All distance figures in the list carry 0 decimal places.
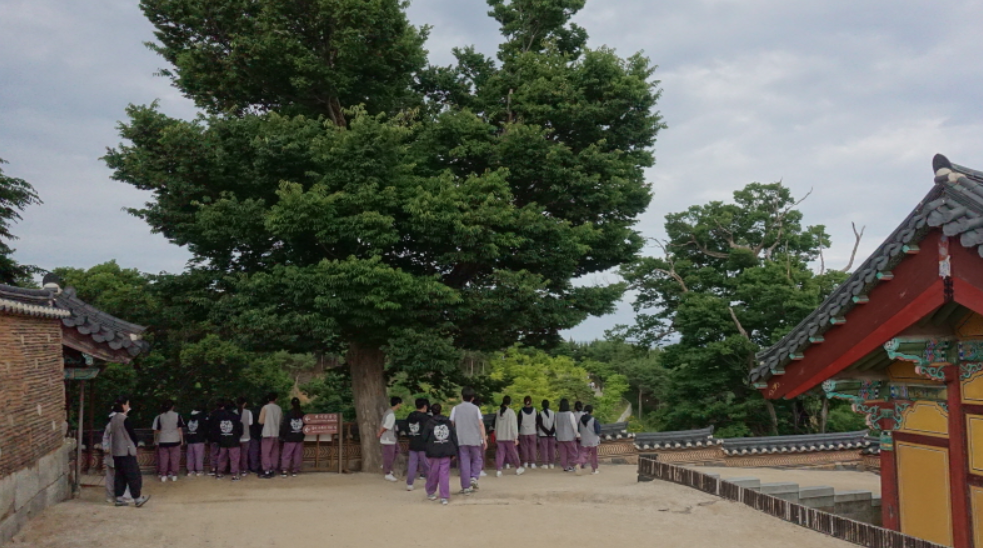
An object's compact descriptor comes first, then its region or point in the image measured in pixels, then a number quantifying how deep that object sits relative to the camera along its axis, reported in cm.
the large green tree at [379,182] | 1382
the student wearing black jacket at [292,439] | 1432
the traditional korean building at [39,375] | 750
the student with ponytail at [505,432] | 1478
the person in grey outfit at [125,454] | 1000
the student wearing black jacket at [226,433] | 1366
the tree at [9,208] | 1836
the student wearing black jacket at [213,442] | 1387
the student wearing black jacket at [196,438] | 1383
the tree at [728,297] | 2541
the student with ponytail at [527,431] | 1558
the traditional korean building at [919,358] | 620
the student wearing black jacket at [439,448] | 1058
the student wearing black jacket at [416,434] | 1166
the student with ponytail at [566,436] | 1504
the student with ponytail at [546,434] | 1554
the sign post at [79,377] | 1030
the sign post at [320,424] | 1476
